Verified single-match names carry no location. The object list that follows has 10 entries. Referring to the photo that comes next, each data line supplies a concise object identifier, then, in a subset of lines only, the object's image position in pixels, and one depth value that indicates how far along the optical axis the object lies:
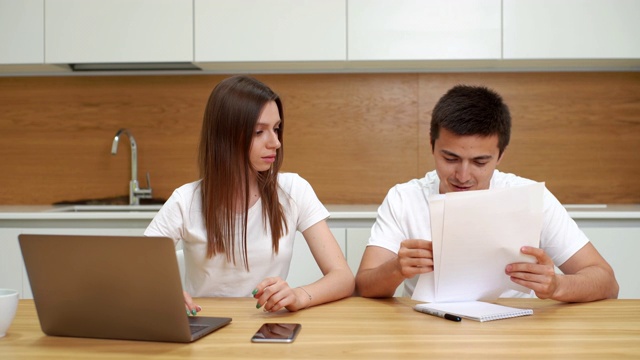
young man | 1.59
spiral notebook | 1.31
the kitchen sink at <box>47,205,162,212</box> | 3.03
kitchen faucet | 3.29
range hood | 3.23
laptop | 1.10
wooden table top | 1.08
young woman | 1.74
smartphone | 1.15
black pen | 1.30
